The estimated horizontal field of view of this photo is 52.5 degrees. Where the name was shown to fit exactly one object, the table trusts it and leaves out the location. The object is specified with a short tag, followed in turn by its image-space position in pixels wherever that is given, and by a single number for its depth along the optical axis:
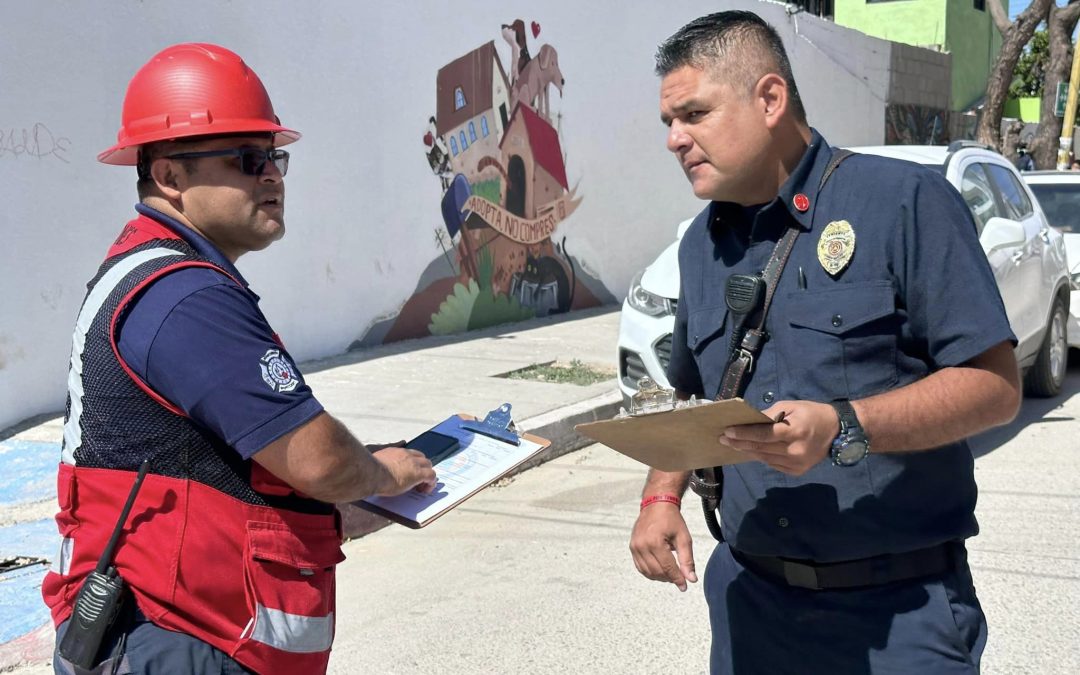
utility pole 19.02
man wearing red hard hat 1.80
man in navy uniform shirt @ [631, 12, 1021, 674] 1.91
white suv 6.80
